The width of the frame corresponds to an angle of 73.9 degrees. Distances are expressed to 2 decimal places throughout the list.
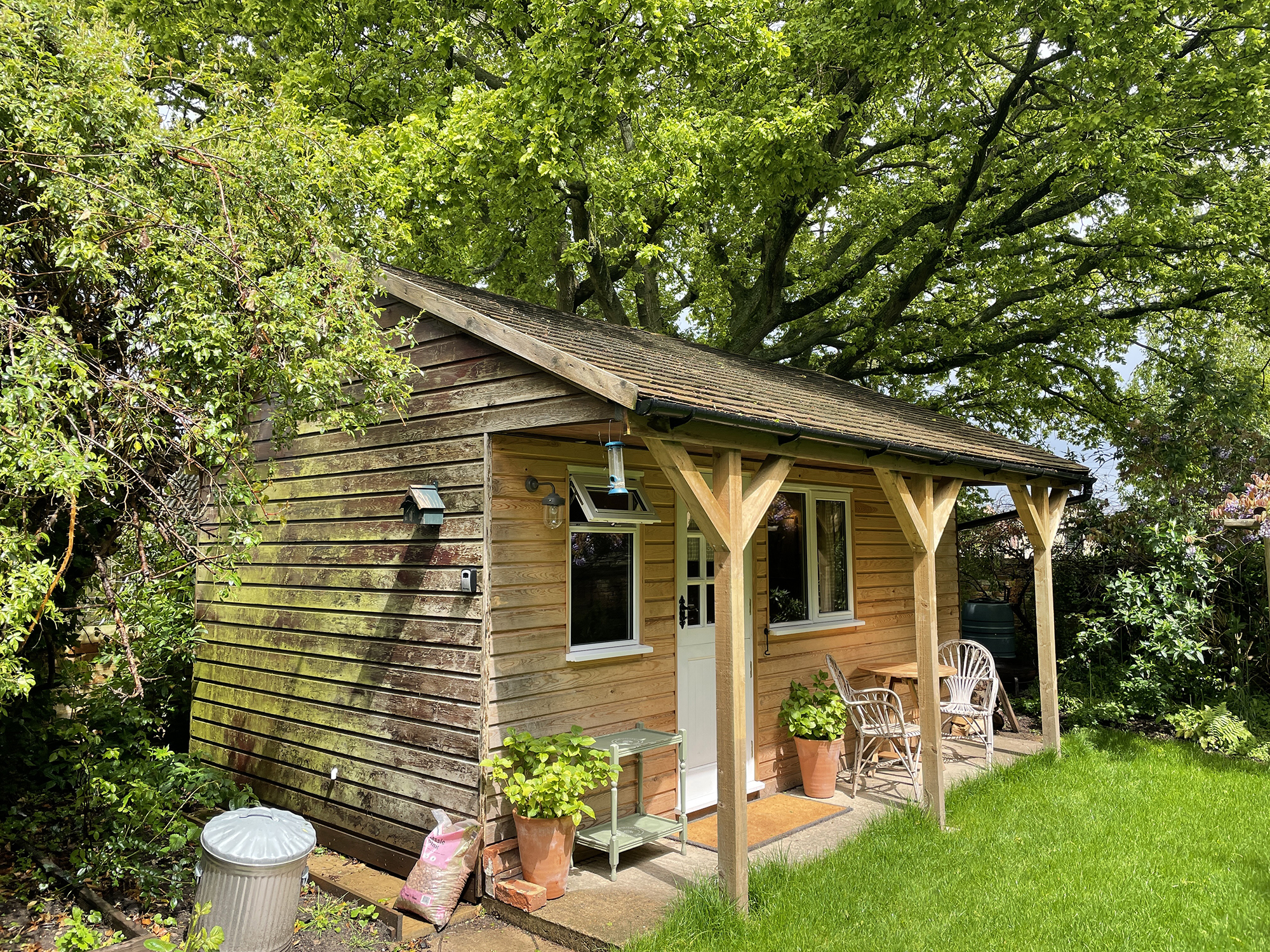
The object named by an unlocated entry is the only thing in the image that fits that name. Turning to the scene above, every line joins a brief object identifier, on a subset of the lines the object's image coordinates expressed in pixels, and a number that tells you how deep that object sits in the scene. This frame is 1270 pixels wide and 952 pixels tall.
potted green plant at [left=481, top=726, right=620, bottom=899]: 4.70
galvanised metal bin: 4.21
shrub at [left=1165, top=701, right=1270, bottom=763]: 7.78
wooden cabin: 4.78
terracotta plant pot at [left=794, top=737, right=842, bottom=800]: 6.79
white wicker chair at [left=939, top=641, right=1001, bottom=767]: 7.51
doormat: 5.84
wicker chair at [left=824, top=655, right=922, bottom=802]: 6.71
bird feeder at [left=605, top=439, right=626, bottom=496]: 4.43
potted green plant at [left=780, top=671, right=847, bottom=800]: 6.80
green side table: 5.12
